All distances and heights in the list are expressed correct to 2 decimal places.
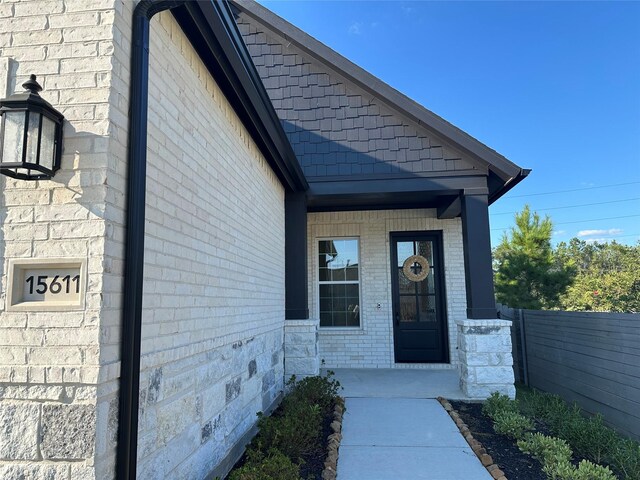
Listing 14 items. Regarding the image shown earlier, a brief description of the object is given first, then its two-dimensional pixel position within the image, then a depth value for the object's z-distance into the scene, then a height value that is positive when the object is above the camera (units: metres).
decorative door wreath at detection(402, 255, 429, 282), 7.50 +0.36
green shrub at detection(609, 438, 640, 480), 3.35 -1.52
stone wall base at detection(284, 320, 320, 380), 5.62 -0.84
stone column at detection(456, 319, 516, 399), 5.26 -0.94
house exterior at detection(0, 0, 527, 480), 1.64 +0.42
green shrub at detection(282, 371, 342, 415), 4.63 -1.24
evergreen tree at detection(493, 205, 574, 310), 9.42 +0.36
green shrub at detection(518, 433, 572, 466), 3.33 -1.41
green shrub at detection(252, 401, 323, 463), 3.43 -1.28
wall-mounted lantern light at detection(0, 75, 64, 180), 1.57 +0.63
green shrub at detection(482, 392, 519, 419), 4.58 -1.38
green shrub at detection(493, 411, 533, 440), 4.00 -1.40
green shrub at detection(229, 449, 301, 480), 2.66 -1.22
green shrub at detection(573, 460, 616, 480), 2.96 -1.39
